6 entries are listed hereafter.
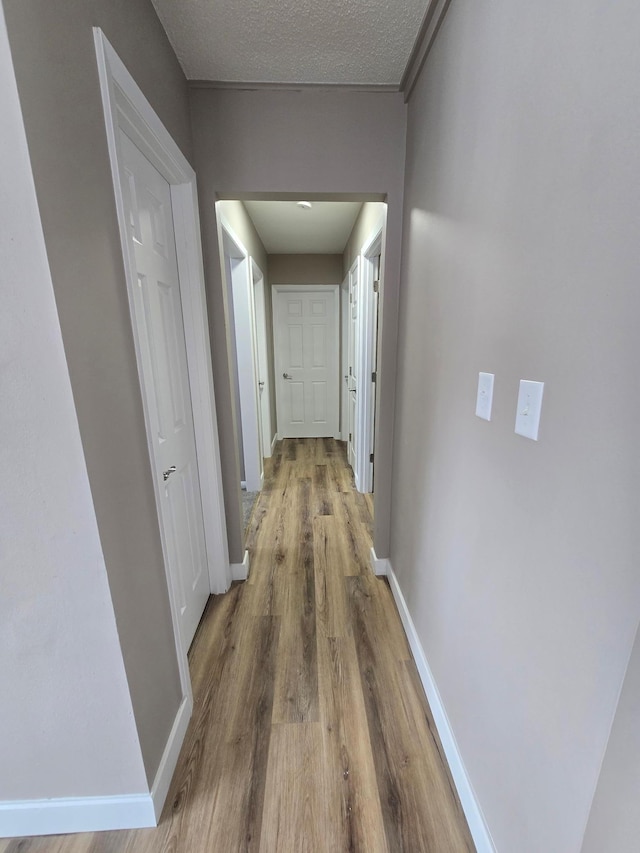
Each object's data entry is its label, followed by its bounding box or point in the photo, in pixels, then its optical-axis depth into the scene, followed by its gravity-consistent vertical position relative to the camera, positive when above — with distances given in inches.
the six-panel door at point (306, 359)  175.5 -9.9
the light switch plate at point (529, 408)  27.8 -5.8
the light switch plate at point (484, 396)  34.9 -5.9
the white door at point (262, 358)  141.8 -7.6
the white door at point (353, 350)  124.0 -3.8
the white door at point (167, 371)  45.4 -4.4
